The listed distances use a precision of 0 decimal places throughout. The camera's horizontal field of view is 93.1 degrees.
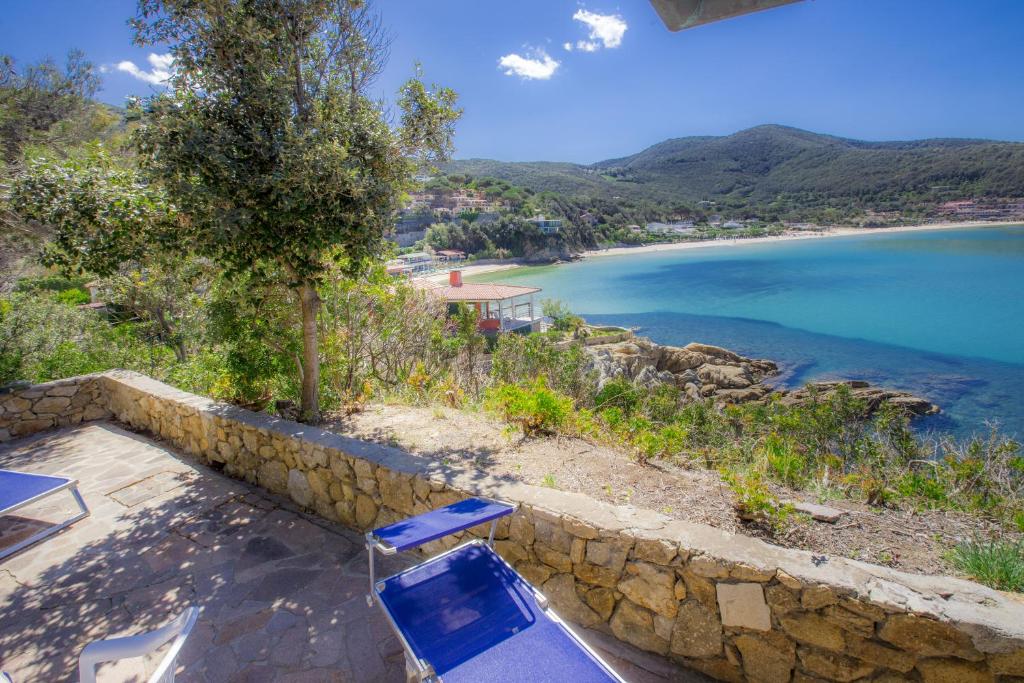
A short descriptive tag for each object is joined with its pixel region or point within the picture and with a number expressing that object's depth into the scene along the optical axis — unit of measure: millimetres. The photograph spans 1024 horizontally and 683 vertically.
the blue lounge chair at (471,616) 1859
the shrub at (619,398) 7859
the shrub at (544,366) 8992
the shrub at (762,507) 2805
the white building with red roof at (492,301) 24378
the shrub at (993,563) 2238
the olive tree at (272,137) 3586
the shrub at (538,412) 4621
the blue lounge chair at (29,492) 3453
